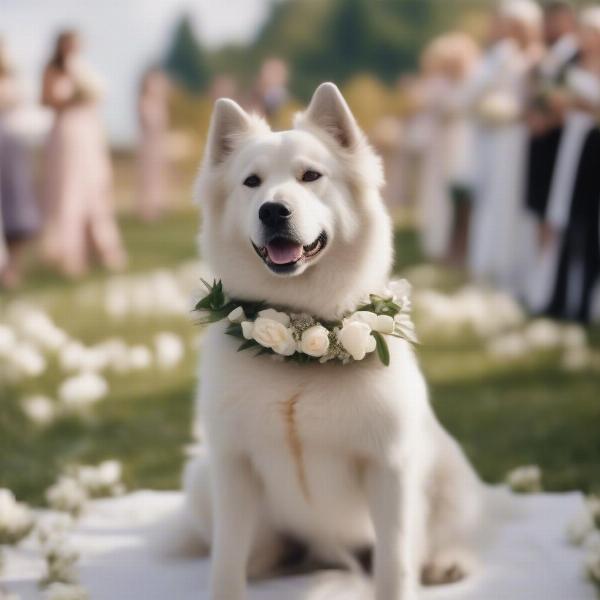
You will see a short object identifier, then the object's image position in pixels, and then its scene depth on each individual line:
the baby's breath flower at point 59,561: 2.95
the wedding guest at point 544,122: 7.77
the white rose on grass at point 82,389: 4.65
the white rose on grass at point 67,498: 3.65
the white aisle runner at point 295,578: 2.85
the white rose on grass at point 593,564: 2.87
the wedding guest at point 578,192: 7.36
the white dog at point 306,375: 2.43
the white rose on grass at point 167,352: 5.47
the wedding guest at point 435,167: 11.30
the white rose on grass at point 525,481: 3.84
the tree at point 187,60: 18.95
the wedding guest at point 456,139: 10.92
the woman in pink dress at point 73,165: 10.07
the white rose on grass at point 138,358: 5.32
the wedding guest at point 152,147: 15.06
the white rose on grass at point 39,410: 4.78
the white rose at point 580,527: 3.20
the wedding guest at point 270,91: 12.29
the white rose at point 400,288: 2.68
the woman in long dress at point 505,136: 8.82
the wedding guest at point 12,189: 9.29
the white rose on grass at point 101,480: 3.74
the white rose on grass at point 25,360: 4.80
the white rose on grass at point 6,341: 4.61
